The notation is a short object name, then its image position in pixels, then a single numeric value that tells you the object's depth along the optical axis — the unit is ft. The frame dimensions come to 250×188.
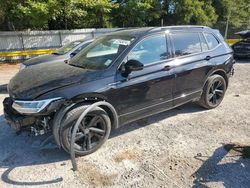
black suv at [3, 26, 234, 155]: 8.38
